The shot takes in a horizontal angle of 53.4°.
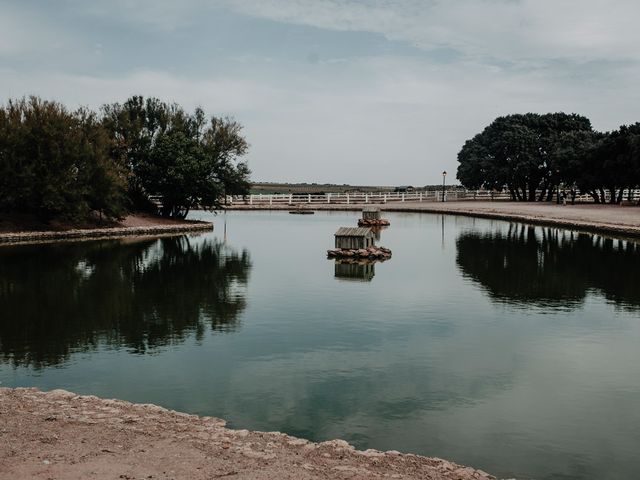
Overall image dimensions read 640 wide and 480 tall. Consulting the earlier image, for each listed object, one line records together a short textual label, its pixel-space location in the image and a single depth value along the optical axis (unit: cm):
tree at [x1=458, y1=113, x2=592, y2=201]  8062
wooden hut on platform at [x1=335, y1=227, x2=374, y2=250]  2905
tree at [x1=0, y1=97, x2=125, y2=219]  4019
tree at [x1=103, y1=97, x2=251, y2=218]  5028
